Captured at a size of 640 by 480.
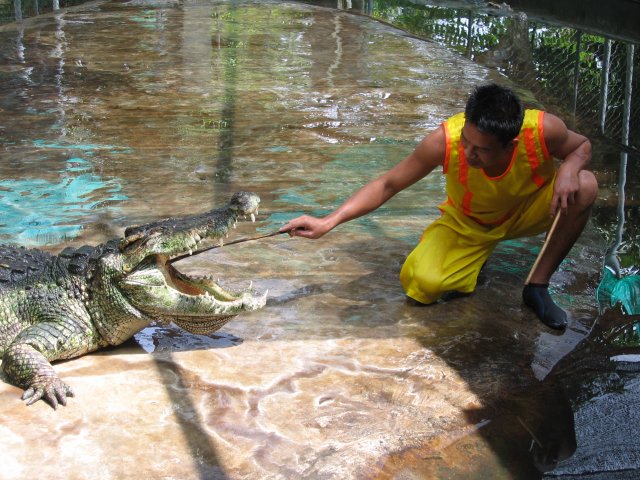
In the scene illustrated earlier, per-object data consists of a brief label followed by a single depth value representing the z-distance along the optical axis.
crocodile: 3.34
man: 3.58
